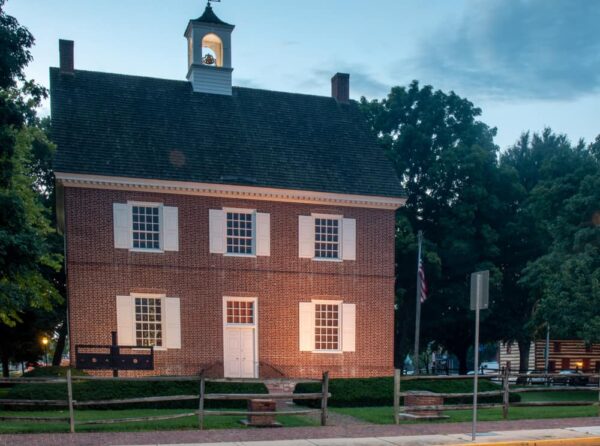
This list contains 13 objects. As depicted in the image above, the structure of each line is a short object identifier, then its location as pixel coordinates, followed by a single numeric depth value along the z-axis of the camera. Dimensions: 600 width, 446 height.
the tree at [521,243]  35.91
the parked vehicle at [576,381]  31.56
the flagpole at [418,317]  31.05
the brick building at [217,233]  25.23
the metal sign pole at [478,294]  13.89
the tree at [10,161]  16.14
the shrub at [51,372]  21.44
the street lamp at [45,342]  40.14
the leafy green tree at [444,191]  37.59
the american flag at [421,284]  30.29
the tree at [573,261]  29.62
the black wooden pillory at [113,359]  22.78
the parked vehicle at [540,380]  32.33
